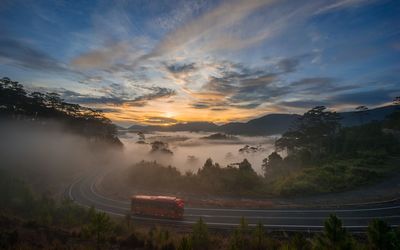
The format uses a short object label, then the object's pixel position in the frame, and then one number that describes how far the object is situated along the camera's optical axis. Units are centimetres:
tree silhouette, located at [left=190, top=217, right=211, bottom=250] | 1928
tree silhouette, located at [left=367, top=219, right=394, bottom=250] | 1381
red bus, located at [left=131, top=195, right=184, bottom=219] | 2978
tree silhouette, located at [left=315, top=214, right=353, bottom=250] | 1459
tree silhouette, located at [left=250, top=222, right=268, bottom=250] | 1889
